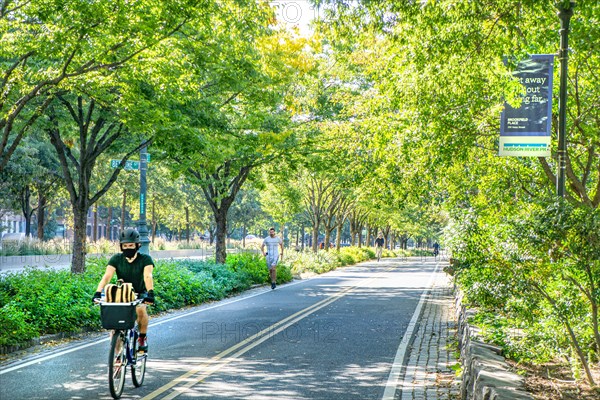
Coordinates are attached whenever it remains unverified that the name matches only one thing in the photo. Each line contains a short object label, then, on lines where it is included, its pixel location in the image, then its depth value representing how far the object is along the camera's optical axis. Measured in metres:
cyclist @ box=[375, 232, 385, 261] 52.55
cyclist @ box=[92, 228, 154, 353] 7.41
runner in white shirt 21.75
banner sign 9.41
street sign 17.18
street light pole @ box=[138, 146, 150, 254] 17.83
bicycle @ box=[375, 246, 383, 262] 52.88
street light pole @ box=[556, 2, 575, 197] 8.68
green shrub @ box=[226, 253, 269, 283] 23.53
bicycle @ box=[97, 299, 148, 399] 6.92
